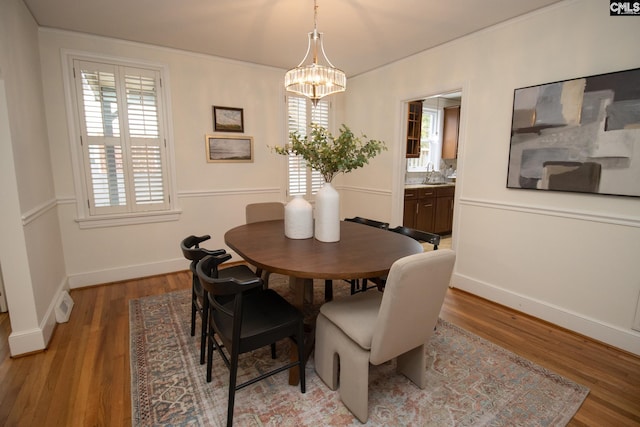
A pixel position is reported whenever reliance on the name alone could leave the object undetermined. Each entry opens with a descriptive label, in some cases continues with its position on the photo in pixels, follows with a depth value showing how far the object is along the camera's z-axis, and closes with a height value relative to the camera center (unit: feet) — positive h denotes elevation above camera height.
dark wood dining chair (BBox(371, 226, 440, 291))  7.61 -1.72
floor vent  8.58 -3.93
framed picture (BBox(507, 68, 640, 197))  6.97 +0.85
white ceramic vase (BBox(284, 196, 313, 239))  7.32 -1.17
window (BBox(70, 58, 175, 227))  10.43 +1.04
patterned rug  5.45 -4.27
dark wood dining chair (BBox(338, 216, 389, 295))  9.50 -1.73
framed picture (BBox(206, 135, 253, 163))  12.69 +0.84
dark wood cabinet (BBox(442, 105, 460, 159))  18.90 +2.32
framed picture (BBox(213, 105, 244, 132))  12.62 +2.02
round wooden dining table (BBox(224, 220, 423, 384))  5.42 -1.68
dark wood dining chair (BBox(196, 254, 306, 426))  4.88 -2.66
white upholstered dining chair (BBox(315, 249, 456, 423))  4.67 -2.66
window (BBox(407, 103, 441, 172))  19.86 +1.65
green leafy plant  6.55 +0.38
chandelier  7.66 +2.25
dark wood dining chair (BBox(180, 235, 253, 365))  6.34 -2.56
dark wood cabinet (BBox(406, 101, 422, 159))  17.92 +2.33
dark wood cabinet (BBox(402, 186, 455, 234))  16.21 -2.11
